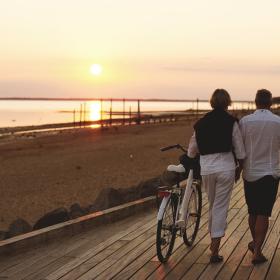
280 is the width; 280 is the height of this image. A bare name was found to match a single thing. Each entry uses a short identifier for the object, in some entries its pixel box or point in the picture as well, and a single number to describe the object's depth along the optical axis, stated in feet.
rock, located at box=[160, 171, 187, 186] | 59.00
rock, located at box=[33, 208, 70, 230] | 42.54
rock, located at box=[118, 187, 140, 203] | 54.20
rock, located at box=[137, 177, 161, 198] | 55.78
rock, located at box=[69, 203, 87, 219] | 47.08
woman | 30.16
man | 30.33
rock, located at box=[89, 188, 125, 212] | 50.85
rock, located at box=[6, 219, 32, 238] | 41.21
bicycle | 31.26
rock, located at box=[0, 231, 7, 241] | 39.30
